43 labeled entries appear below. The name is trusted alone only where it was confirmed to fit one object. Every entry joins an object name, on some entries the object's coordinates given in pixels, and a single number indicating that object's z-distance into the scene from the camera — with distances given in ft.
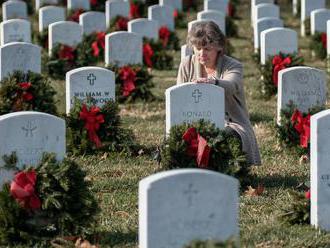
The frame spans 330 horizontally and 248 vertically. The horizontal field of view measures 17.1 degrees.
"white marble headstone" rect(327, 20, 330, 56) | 54.61
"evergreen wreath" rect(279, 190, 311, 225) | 25.21
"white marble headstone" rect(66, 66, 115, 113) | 35.81
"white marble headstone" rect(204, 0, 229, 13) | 73.46
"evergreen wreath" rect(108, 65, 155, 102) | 45.83
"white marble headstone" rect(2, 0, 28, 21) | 67.87
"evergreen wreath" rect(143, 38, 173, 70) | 56.18
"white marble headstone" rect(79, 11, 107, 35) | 61.93
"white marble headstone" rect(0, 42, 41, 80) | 41.22
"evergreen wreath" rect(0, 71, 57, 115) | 38.19
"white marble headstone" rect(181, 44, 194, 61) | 42.29
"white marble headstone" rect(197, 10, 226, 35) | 62.90
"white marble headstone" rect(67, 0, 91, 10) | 73.33
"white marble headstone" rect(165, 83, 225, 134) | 30.32
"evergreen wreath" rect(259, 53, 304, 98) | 44.88
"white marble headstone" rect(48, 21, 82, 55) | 53.62
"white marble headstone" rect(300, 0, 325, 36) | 71.87
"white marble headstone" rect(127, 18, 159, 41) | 56.80
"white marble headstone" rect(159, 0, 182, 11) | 76.07
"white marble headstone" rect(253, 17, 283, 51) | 58.03
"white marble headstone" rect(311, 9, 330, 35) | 62.90
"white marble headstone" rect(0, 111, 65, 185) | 25.14
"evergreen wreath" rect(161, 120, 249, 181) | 29.04
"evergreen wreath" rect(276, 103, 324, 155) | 33.65
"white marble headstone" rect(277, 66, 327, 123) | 35.04
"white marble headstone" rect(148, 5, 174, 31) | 67.05
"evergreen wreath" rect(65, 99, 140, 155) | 35.06
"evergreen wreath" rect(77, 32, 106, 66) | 53.93
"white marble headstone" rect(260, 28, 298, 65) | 47.42
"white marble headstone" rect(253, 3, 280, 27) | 66.33
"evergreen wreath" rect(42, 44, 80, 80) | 53.11
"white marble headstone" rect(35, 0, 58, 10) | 77.36
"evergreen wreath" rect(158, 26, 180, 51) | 61.52
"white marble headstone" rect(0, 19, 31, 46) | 52.54
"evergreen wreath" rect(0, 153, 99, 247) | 23.71
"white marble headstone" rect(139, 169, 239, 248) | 19.74
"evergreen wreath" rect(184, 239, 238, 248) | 18.20
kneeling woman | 31.07
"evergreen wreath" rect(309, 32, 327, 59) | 58.80
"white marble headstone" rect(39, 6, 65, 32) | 62.54
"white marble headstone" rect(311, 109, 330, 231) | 24.13
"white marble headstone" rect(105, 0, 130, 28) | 68.03
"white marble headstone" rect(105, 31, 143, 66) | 46.60
